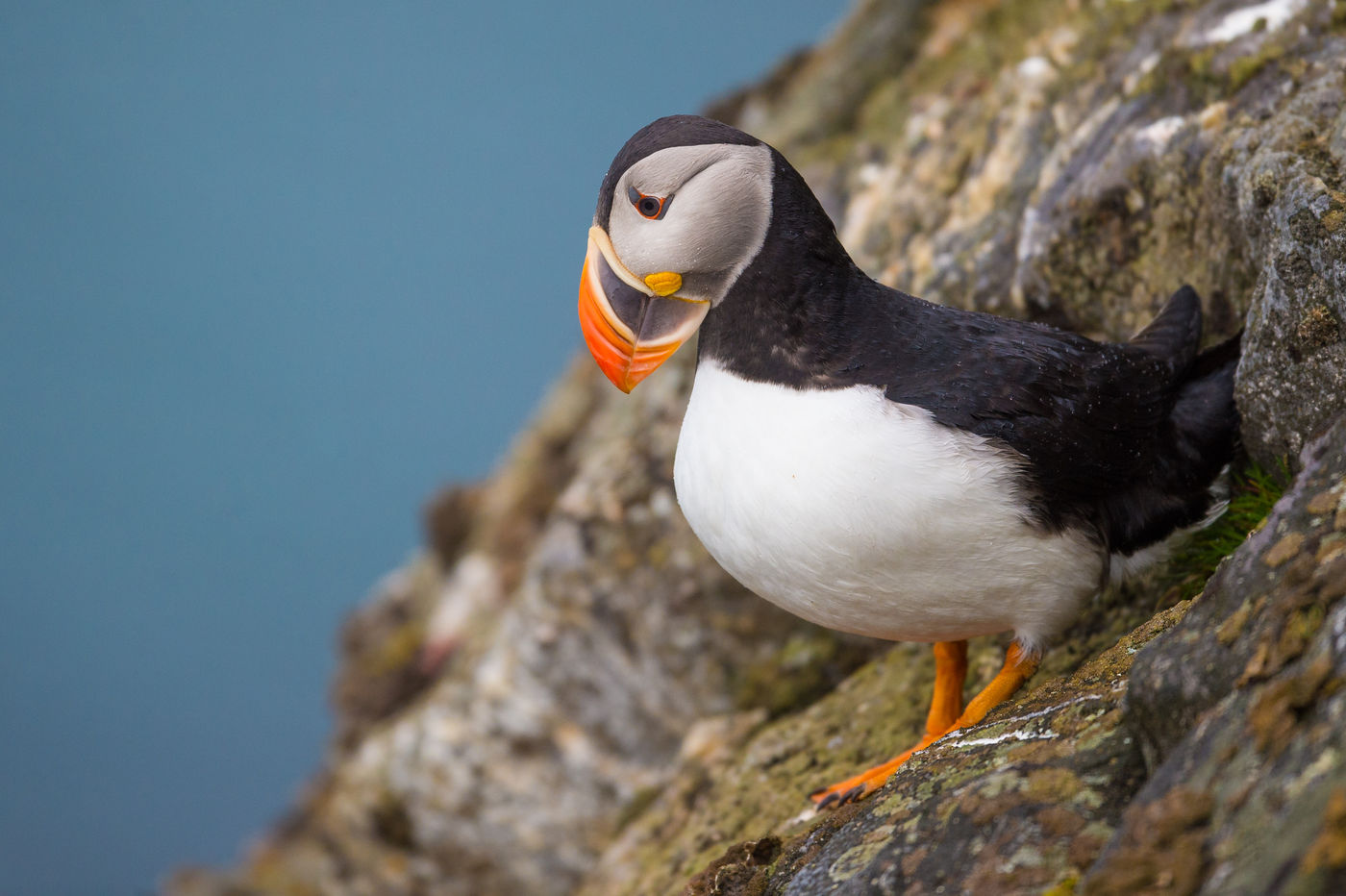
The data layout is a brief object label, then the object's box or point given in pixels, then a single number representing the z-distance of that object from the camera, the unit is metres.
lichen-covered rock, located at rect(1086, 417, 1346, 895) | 3.55
